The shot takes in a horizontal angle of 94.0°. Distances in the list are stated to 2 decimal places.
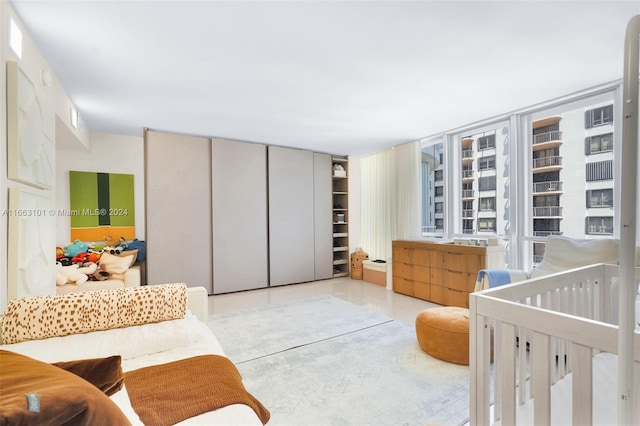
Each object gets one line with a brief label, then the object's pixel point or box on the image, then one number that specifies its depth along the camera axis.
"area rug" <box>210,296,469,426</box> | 1.75
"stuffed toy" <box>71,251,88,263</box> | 3.52
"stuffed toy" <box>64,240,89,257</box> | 3.69
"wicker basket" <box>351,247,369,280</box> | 5.52
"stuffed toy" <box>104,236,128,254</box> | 3.89
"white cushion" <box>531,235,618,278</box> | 2.32
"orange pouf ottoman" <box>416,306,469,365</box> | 2.30
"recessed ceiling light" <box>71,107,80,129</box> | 3.14
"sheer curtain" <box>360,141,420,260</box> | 4.68
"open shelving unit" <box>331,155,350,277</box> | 5.79
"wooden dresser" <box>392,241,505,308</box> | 3.48
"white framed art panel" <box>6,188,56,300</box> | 1.68
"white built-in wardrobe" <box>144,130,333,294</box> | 4.08
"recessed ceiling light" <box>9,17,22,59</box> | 1.68
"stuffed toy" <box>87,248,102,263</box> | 3.61
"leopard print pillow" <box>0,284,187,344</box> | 1.49
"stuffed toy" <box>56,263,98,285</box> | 3.05
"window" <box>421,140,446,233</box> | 4.54
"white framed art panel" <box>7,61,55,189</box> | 1.63
